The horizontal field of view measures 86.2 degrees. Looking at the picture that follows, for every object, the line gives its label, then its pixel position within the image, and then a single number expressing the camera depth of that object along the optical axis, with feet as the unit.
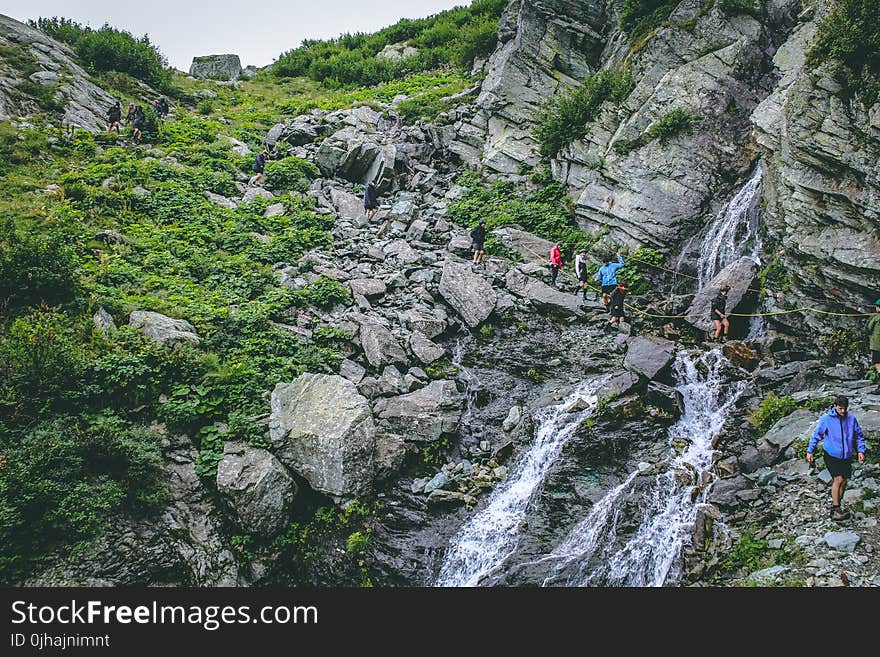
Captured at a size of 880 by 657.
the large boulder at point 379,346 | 43.62
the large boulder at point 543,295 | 51.49
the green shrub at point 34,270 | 35.99
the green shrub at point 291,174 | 75.51
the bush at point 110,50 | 95.61
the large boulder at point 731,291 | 44.96
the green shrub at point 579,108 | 65.10
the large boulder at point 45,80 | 70.69
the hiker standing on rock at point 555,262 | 55.42
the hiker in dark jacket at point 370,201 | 70.38
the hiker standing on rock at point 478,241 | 59.67
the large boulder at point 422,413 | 39.06
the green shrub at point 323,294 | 49.67
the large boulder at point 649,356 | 40.11
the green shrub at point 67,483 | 24.86
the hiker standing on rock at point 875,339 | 32.99
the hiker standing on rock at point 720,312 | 43.34
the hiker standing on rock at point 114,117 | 76.48
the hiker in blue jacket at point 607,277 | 50.17
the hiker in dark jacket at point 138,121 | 75.86
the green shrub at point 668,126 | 56.24
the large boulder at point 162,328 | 37.50
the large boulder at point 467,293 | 51.79
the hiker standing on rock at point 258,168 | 74.70
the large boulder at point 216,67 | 130.93
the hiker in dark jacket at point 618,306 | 47.80
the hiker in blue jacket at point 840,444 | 24.88
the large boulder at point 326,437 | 33.94
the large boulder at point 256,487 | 31.45
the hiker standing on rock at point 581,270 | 53.06
